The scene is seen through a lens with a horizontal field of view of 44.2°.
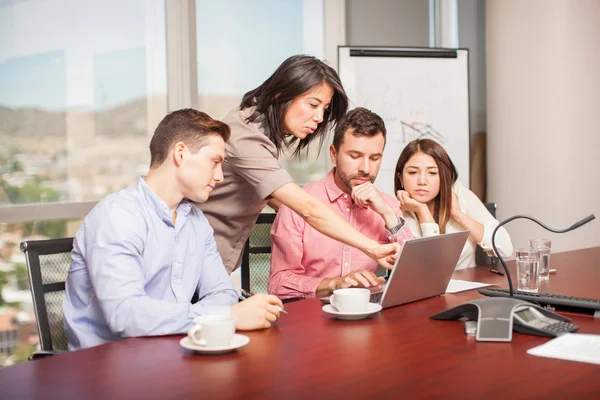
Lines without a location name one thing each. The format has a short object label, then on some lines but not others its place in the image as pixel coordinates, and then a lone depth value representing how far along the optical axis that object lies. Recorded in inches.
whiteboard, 168.1
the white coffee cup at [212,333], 53.7
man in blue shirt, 61.7
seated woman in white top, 113.4
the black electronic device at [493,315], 58.2
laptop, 68.9
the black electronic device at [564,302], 67.4
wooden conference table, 45.4
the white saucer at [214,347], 53.0
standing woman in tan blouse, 87.0
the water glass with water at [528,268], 80.5
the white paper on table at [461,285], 82.4
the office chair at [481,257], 116.6
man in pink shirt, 96.2
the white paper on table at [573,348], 52.6
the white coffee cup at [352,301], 66.0
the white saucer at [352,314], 65.6
